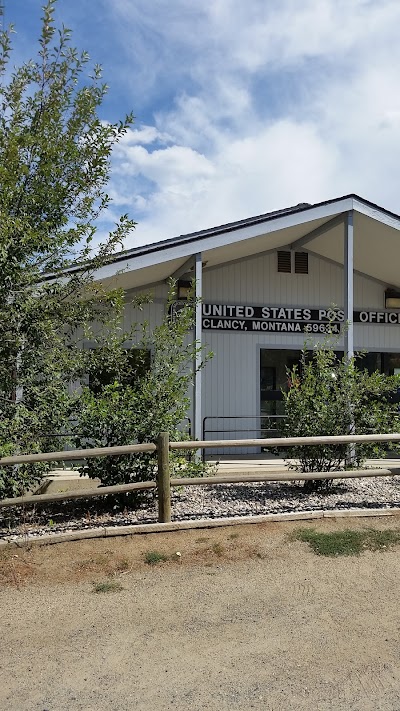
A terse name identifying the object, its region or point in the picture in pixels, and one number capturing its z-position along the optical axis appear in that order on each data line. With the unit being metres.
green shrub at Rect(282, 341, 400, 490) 7.15
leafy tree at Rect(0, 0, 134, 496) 5.58
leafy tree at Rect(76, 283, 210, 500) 6.28
